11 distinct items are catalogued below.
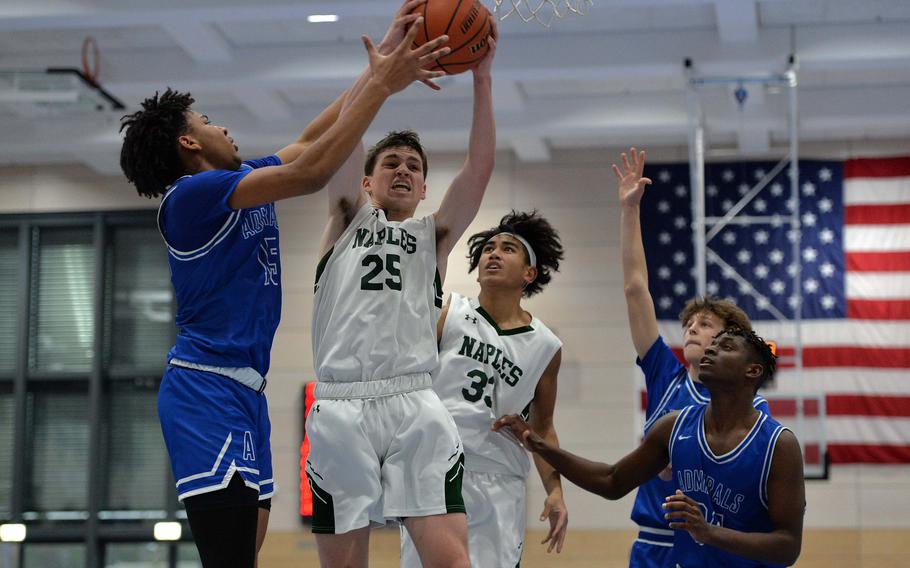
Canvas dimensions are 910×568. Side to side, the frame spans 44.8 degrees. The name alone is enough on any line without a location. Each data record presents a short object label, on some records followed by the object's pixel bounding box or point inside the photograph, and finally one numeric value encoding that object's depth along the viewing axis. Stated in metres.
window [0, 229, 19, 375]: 12.73
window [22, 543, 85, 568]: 12.44
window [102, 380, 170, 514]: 12.36
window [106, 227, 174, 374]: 12.60
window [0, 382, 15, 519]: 12.53
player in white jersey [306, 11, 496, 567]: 3.64
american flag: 12.14
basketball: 3.78
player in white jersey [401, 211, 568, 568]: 4.90
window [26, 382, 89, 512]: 12.44
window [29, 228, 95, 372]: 12.66
